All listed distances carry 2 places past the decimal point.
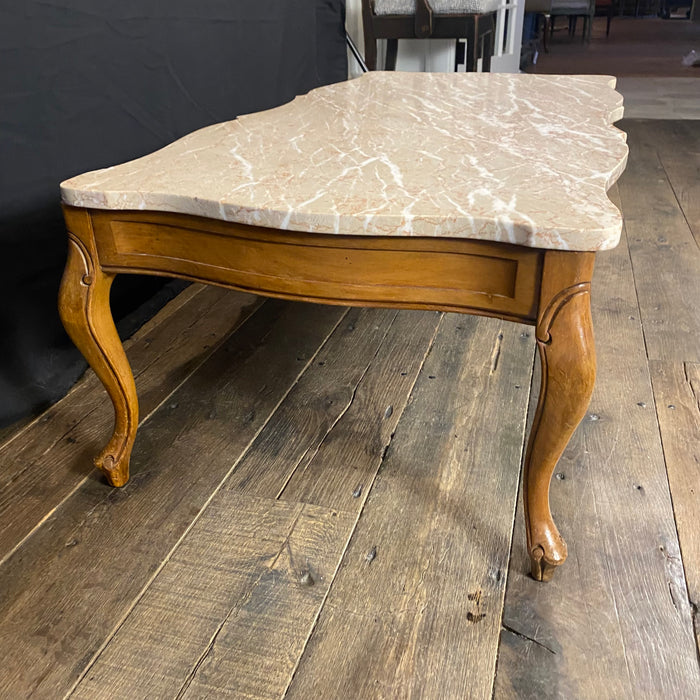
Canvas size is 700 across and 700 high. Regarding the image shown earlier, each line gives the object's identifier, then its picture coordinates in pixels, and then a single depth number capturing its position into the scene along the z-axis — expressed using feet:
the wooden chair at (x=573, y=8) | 20.90
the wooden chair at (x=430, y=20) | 7.98
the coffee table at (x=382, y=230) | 2.34
